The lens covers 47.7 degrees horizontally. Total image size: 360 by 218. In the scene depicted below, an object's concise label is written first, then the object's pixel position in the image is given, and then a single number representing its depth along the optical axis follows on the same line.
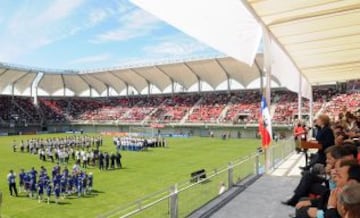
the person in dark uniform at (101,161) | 26.14
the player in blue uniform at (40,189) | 17.48
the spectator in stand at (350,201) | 2.17
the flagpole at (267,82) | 11.26
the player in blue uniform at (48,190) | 17.23
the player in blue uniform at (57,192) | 17.19
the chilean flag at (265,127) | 11.81
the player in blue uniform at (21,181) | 19.06
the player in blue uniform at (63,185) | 18.03
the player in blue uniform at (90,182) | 19.04
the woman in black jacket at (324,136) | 7.71
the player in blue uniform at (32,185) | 18.20
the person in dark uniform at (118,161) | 26.74
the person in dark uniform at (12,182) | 18.17
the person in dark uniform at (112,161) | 26.45
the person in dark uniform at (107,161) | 26.16
